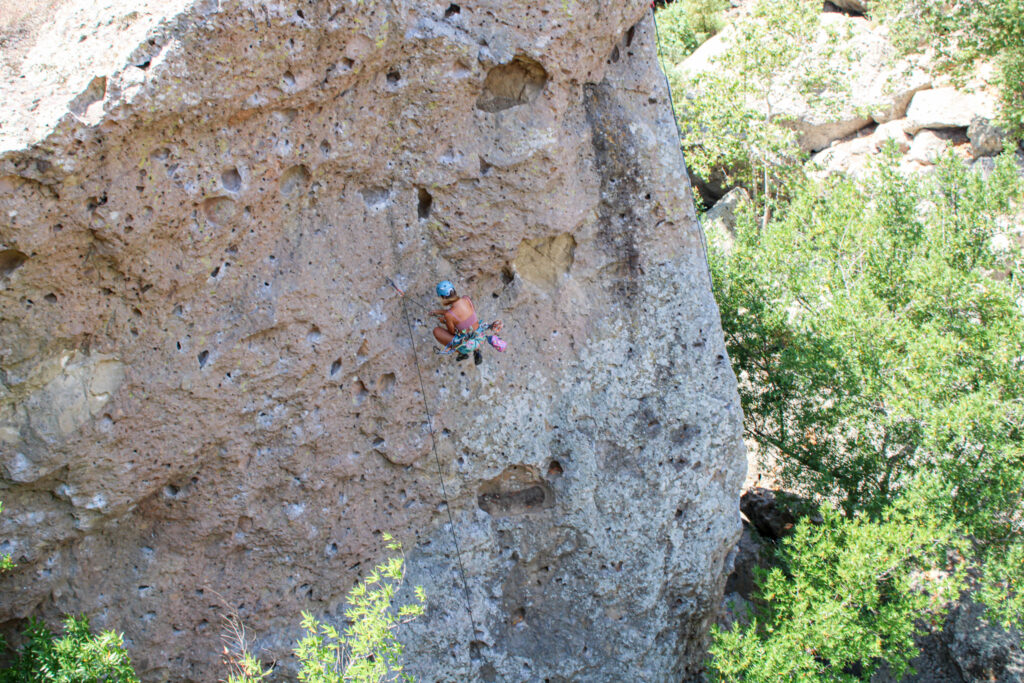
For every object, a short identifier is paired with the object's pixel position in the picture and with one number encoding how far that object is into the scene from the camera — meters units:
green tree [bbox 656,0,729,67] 18.34
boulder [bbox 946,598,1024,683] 8.54
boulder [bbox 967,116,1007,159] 14.11
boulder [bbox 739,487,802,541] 9.97
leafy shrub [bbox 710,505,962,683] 7.05
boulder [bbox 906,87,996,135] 14.55
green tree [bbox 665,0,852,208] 13.59
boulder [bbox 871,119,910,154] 15.33
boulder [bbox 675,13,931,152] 14.71
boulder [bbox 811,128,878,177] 15.47
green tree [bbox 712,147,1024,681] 7.45
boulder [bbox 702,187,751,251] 15.24
